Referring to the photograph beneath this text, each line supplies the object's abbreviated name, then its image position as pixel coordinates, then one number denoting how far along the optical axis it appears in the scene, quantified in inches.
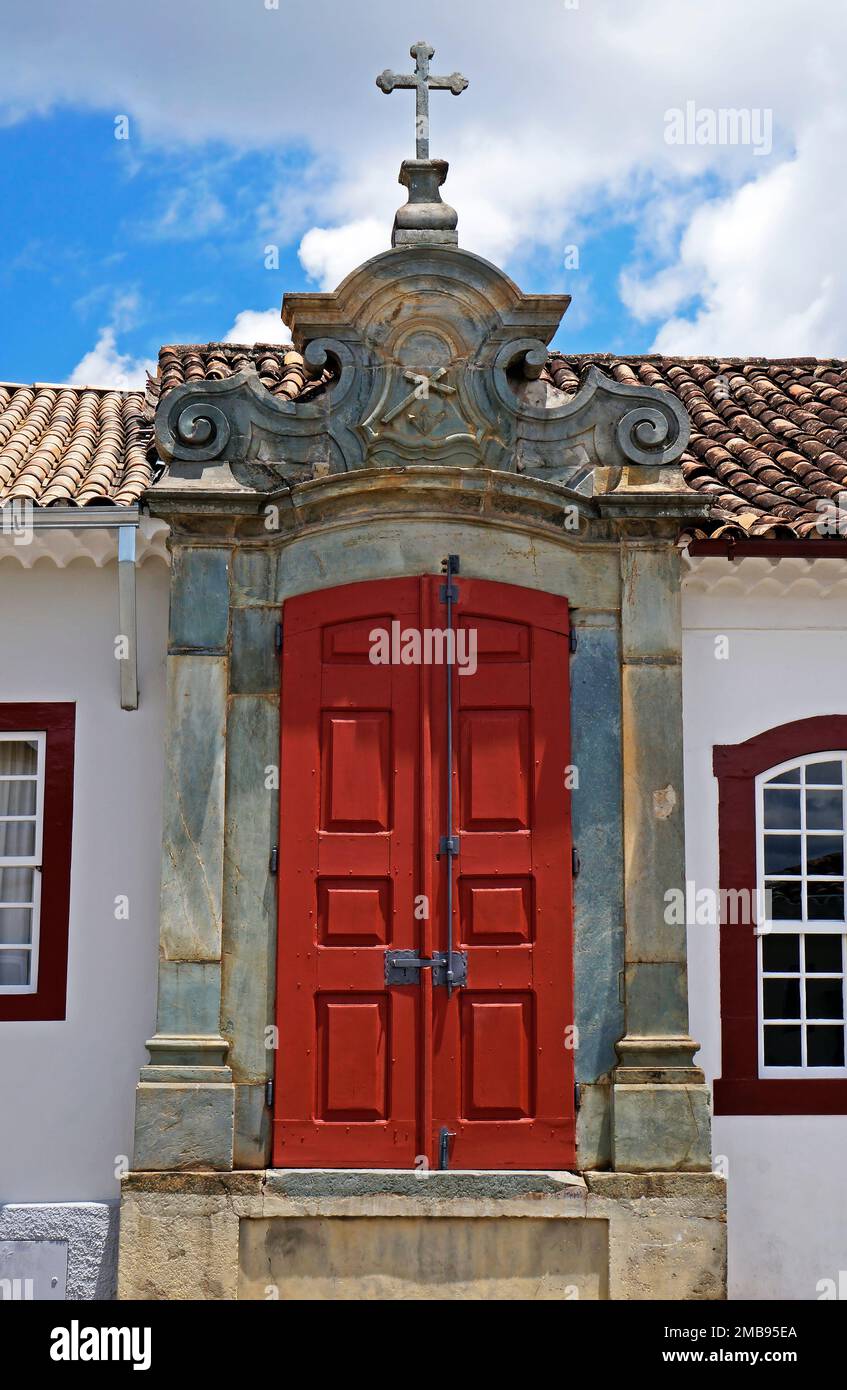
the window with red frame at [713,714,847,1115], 300.4
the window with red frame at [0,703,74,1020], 298.2
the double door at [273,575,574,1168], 276.8
